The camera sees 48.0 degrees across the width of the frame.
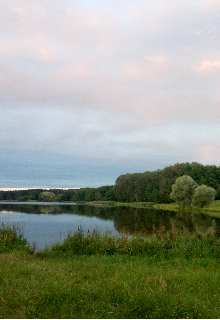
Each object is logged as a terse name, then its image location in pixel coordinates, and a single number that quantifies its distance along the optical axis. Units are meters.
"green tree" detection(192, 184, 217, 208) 61.41
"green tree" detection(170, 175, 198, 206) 68.56
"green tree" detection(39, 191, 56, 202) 129.00
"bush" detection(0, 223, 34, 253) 13.99
